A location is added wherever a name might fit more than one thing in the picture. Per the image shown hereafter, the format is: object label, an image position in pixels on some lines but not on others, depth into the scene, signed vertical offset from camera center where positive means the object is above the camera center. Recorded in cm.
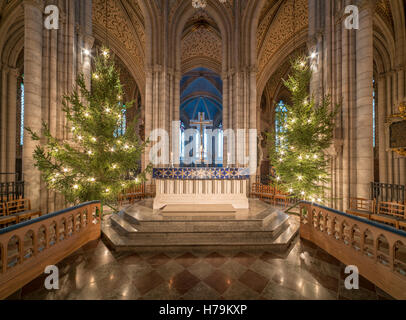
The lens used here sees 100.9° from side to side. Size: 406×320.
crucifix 871 +201
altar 575 -86
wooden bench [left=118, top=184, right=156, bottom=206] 814 -165
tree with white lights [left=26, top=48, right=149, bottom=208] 471 +33
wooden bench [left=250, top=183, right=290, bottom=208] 790 -164
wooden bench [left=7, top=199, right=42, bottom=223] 482 -148
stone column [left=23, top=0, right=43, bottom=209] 508 +231
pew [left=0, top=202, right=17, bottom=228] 454 -155
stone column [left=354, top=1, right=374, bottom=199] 512 +199
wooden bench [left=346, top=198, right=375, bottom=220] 501 -146
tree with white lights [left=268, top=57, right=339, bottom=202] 527 +58
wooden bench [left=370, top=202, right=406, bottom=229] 450 -160
